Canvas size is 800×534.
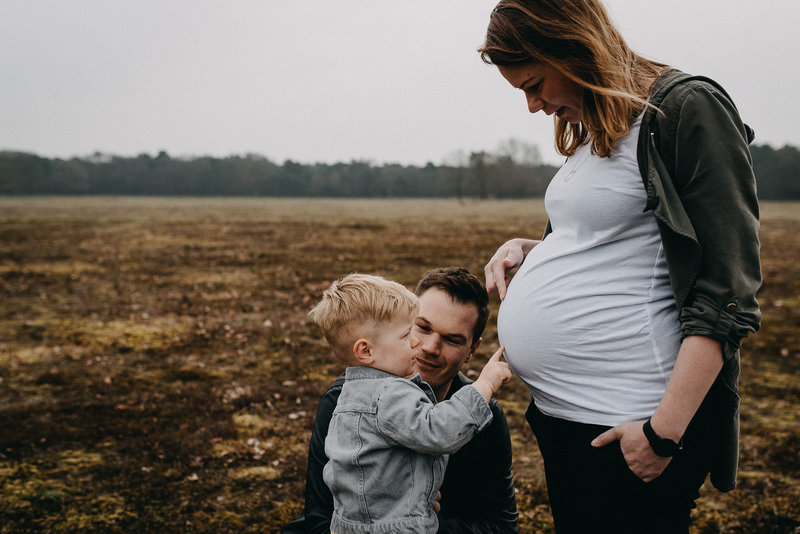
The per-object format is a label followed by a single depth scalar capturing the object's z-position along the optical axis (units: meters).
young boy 1.69
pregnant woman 1.31
